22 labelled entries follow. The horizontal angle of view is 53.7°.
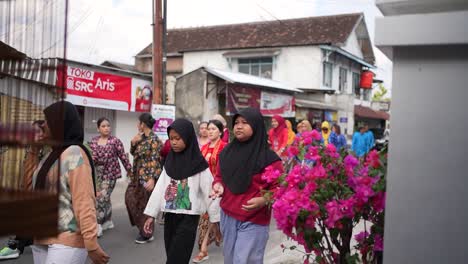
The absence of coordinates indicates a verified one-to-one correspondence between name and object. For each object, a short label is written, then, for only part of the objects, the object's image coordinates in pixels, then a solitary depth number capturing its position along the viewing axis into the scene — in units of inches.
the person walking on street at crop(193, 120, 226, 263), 219.6
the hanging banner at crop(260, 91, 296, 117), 657.6
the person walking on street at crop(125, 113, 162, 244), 245.0
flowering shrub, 106.0
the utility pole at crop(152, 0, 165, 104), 396.8
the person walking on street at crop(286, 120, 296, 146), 370.9
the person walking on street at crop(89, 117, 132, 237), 252.8
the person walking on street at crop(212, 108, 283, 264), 141.3
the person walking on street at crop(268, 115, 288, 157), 362.3
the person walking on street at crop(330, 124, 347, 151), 412.8
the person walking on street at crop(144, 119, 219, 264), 154.0
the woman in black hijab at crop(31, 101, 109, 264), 108.1
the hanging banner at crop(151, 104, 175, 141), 371.6
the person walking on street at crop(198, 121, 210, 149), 258.1
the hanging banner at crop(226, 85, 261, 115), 577.3
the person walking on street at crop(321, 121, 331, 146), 437.4
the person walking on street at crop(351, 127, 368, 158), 504.5
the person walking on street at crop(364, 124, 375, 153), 506.6
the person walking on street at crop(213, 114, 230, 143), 260.9
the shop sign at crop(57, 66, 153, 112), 406.0
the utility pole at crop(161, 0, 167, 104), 408.0
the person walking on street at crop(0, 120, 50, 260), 67.1
